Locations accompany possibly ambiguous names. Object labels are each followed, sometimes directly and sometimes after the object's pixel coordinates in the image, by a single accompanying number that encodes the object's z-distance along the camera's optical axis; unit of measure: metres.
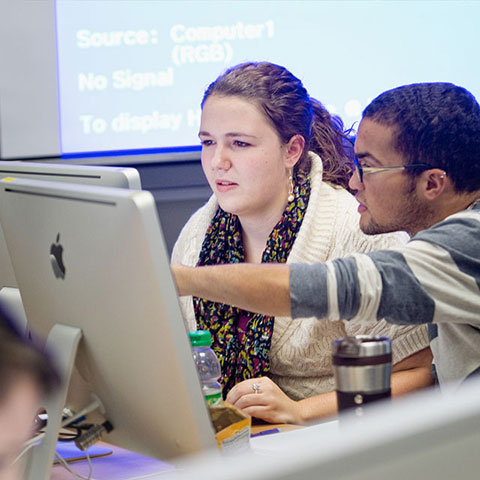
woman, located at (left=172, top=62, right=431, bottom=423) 3.42
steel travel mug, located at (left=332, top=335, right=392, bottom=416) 2.32
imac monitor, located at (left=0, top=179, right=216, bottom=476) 2.20
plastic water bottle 2.81
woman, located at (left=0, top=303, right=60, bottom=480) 2.20
